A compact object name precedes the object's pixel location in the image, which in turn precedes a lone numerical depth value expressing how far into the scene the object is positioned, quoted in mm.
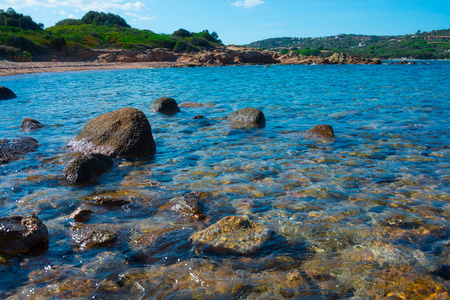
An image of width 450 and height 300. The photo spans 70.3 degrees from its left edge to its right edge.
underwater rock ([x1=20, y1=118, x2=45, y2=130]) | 9633
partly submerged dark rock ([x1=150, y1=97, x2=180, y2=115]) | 12477
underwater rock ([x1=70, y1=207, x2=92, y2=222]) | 4324
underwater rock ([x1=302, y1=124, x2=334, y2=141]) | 8523
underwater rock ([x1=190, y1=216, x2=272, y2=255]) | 3672
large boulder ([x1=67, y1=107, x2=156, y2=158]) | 7082
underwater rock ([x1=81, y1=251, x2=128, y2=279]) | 3230
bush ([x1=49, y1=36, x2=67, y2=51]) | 41719
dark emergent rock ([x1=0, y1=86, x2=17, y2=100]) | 15406
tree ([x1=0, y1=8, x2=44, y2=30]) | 49219
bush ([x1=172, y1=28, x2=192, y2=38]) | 75262
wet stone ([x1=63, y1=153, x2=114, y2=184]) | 5652
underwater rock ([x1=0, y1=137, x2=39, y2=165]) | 6823
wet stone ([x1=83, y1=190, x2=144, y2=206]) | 4848
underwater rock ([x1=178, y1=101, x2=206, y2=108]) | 14180
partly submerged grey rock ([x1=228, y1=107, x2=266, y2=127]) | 10164
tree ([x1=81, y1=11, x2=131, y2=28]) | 72375
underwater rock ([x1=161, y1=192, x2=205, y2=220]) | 4461
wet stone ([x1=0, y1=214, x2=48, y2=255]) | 3506
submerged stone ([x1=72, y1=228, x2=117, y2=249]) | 3744
